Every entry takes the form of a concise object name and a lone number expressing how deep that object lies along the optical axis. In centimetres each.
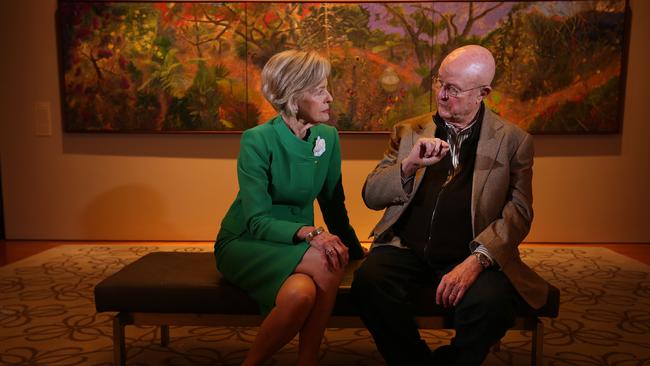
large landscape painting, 466
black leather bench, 204
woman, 192
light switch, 490
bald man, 188
